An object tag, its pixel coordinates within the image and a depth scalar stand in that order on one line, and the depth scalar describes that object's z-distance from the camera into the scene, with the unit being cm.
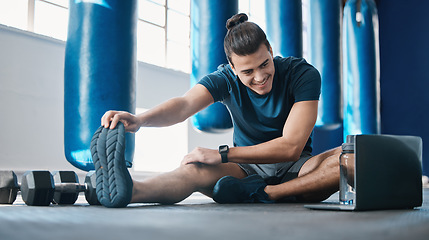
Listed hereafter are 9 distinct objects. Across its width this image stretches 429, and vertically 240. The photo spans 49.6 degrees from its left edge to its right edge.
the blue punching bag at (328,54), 339
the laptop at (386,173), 111
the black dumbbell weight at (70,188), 142
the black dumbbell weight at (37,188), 136
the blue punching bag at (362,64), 420
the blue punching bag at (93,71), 176
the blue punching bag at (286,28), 269
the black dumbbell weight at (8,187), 146
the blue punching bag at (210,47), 214
